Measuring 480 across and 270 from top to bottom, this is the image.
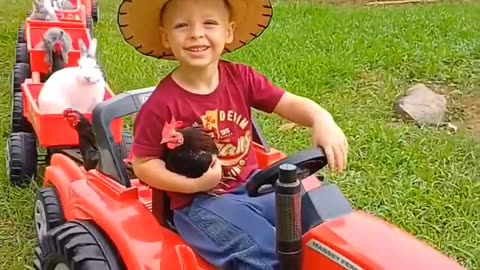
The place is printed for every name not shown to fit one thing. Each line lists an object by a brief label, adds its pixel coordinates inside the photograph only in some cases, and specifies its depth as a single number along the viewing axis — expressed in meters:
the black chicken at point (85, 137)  2.70
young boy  1.94
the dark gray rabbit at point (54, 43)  3.74
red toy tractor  1.72
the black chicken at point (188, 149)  1.94
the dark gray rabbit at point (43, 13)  4.19
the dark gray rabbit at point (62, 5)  4.40
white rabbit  3.26
